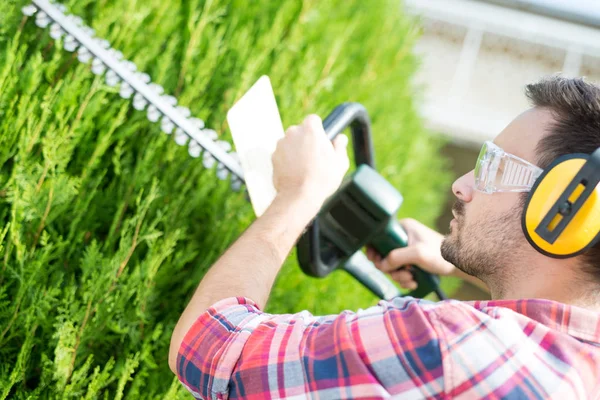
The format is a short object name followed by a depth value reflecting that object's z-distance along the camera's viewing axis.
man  1.34
